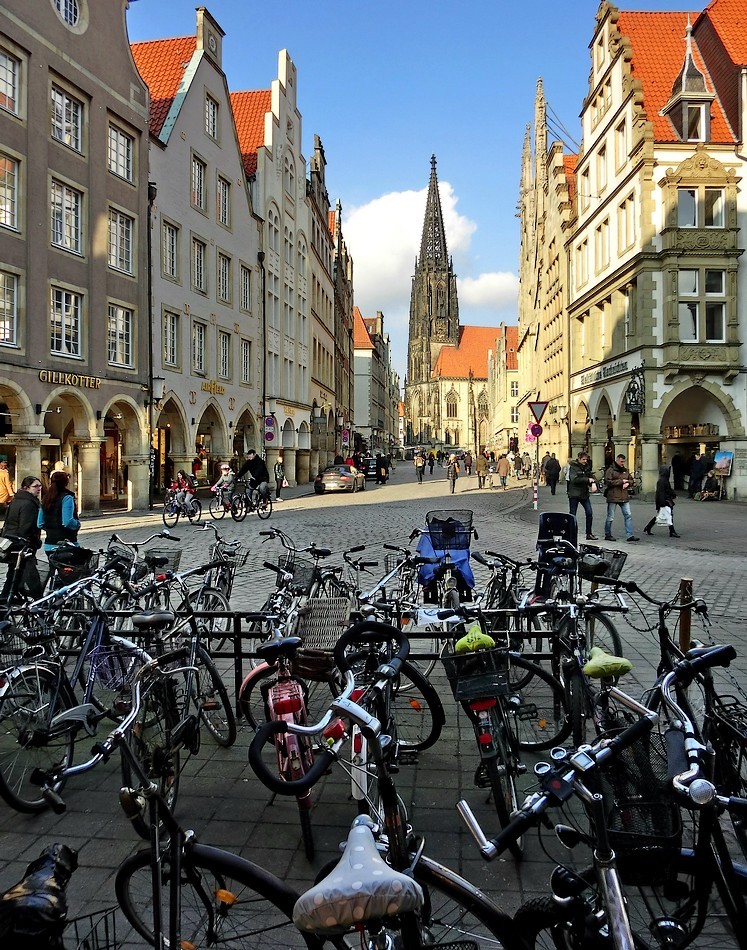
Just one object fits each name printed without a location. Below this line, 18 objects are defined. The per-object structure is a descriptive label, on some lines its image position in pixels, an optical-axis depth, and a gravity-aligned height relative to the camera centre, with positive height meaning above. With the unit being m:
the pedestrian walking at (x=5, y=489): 16.08 -0.79
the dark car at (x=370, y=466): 50.49 -0.84
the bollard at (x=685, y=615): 4.78 -1.10
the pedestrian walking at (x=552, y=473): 33.15 -0.84
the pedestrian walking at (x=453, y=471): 36.27 -0.84
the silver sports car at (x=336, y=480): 35.81 -1.27
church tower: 143.62 +27.47
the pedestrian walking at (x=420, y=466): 49.72 -0.85
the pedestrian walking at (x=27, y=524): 8.86 -0.90
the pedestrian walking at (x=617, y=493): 16.06 -0.83
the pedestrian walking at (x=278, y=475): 35.56 -1.08
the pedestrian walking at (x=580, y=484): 16.92 -0.67
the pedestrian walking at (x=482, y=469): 42.41 -0.95
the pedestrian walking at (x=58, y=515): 9.72 -0.80
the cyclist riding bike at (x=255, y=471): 23.62 -0.56
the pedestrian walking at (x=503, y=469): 40.97 -0.86
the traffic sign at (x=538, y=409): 24.12 +1.45
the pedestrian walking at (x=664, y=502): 16.48 -1.05
